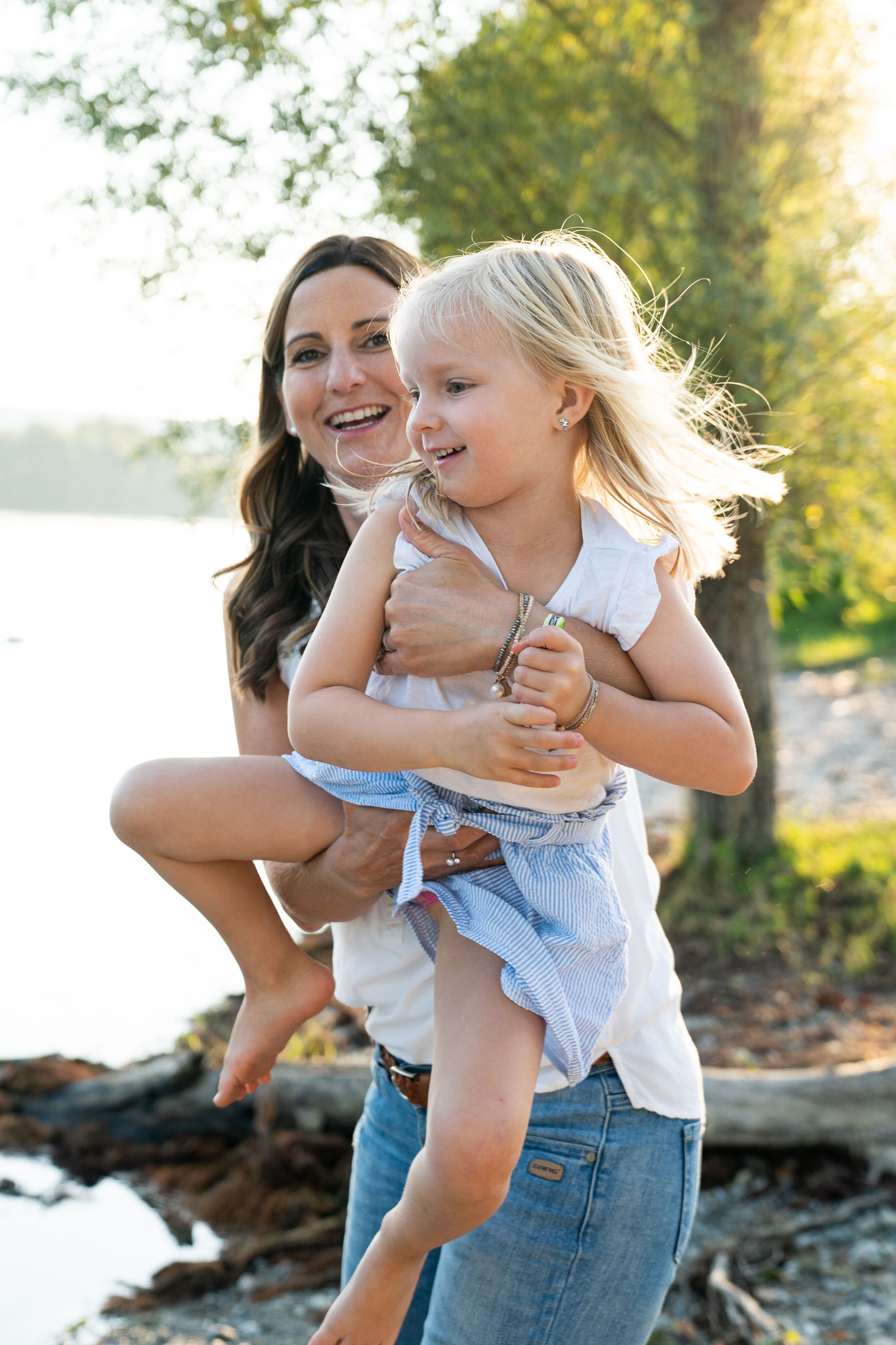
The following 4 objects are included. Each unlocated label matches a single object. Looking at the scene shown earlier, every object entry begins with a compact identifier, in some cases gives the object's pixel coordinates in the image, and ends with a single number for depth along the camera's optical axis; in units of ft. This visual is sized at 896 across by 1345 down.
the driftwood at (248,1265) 12.55
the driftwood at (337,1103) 13.38
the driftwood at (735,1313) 11.07
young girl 5.02
